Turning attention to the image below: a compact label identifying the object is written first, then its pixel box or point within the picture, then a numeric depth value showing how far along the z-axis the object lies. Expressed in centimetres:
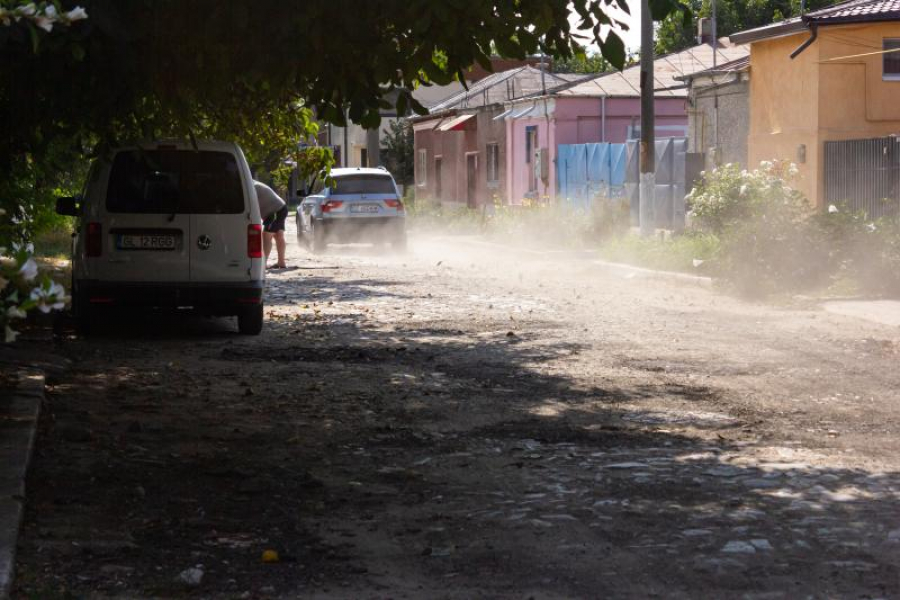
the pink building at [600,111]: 3825
